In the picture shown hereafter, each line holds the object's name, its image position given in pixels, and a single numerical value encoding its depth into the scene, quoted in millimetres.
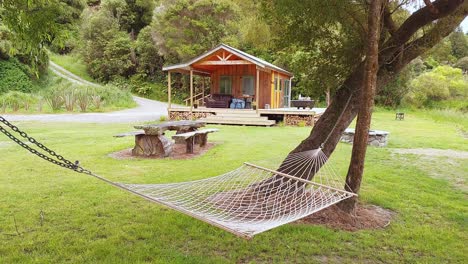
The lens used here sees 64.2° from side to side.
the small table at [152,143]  6383
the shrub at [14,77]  19672
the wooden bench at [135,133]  6394
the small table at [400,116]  15430
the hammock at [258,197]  2289
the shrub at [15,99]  15346
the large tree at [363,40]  3393
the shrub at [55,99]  15844
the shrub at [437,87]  20875
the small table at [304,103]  13906
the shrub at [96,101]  16977
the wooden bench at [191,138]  6394
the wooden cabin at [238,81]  13965
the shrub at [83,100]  16000
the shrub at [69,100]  15852
